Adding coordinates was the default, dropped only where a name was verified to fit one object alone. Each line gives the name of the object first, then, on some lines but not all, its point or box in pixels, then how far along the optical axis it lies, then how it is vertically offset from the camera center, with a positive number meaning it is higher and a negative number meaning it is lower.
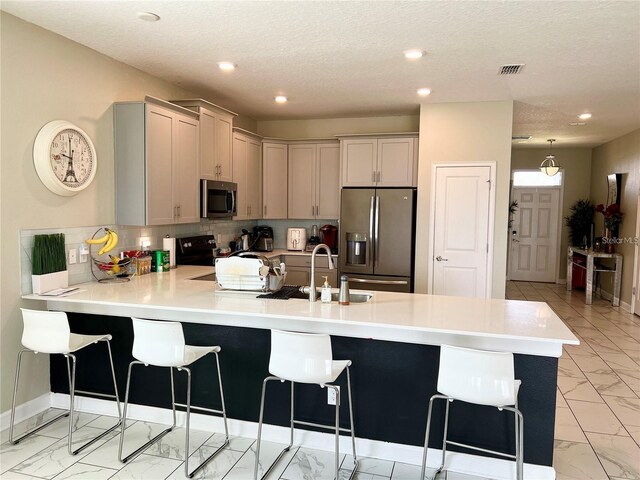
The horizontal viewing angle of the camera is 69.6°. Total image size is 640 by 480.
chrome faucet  2.92 -0.49
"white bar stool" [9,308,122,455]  2.82 -0.81
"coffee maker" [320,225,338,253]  6.13 -0.30
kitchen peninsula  2.55 -0.80
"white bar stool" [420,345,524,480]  2.17 -0.78
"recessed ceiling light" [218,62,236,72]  3.93 +1.26
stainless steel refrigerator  5.43 -0.28
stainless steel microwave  4.66 +0.14
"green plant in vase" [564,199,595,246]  8.70 -0.10
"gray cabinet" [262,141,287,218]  6.14 +0.44
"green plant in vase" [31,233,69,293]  3.18 -0.38
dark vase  7.53 -0.41
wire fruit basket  3.66 -0.47
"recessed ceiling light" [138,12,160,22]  2.93 +1.25
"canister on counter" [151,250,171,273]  4.19 -0.46
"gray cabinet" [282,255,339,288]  5.75 -0.72
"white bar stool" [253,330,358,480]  2.42 -0.78
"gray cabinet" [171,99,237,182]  4.59 +0.77
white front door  9.41 -0.36
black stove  4.66 -0.41
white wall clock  3.20 +0.38
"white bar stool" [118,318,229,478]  2.65 -0.80
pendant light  7.10 +0.71
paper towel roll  4.42 -0.35
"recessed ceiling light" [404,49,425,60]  3.55 +1.25
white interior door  5.25 -0.18
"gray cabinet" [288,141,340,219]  6.12 +0.43
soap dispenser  2.98 -0.52
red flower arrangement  7.29 +0.02
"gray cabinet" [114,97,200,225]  3.79 +0.43
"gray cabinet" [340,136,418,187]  5.56 +0.65
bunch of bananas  3.62 -0.24
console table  7.25 -0.85
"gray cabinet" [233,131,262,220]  5.46 +0.48
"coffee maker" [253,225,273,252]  6.24 -0.36
